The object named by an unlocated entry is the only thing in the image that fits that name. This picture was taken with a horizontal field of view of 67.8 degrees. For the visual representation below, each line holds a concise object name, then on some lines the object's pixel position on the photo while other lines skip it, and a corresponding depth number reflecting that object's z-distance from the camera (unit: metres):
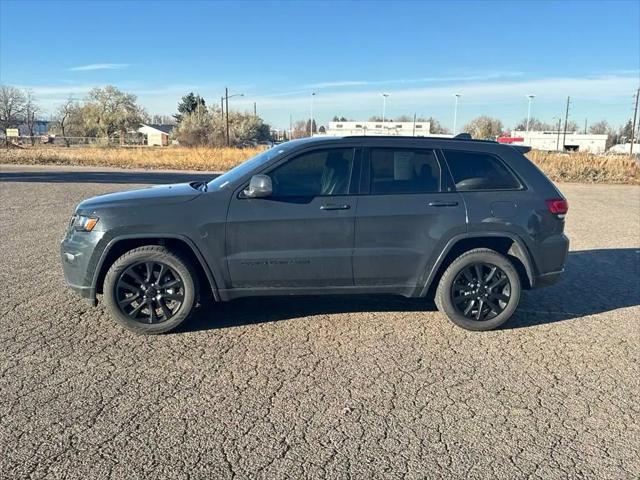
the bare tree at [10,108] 75.55
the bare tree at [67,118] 78.19
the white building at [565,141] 77.34
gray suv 4.28
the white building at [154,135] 86.59
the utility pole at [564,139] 76.31
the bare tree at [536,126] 117.07
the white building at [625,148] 69.19
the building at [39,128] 92.57
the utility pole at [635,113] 60.09
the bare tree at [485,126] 84.04
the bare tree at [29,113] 78.19
